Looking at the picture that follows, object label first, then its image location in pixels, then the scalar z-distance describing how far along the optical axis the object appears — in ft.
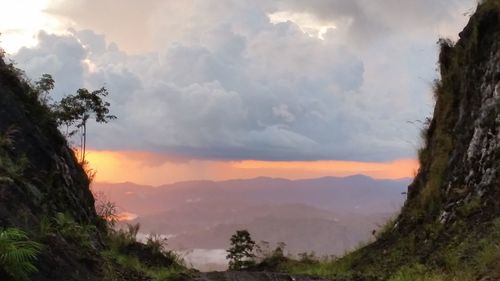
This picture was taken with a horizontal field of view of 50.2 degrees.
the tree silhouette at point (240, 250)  89.97
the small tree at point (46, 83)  68.14
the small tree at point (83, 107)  95.82
